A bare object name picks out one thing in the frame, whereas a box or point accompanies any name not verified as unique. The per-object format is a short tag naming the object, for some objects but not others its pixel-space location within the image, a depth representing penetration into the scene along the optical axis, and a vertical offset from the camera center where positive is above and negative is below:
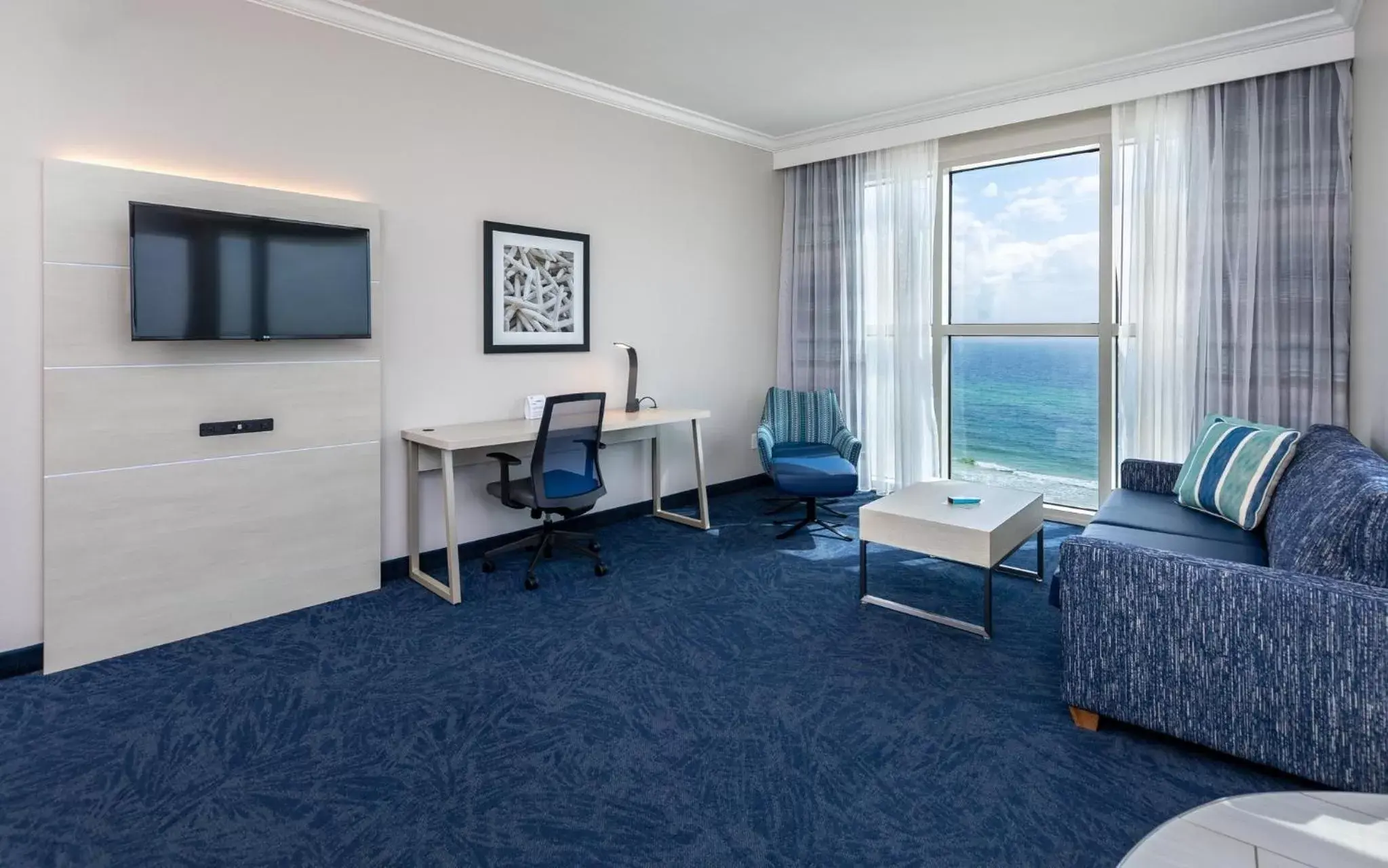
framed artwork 4.27 +0.79
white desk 3.61 -0.16
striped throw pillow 3.07 -0.24
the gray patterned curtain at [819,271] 5.71 +1.19
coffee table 3.12 -0.50
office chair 3.77 -0.27
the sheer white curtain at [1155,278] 4.26 +0.83
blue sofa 1.91 -0.63
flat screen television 2.92 +0.63
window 4.86 +0.62
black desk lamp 4.89 +0.19
